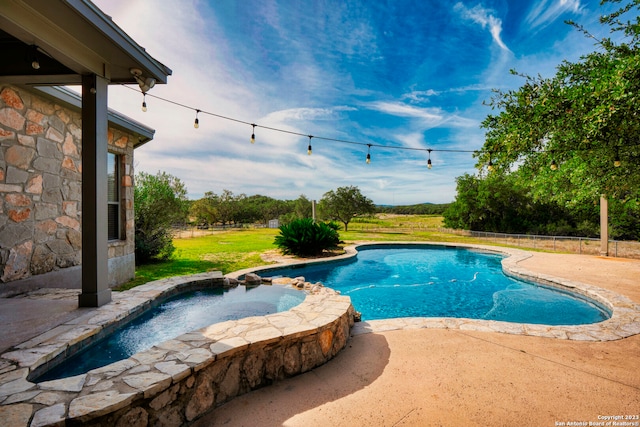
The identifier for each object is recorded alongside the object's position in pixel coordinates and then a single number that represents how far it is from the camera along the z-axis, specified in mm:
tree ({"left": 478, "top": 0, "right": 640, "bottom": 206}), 4035
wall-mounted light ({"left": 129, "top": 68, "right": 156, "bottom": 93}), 3852
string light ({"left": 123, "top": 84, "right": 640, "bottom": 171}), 4863
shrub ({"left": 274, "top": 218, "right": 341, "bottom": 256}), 9938
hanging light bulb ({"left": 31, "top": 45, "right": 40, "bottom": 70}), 3119
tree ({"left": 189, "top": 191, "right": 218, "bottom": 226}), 34406
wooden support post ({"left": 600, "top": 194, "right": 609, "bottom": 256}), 9719
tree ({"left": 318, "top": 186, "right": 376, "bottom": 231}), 28562
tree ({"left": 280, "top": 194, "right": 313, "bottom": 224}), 30078
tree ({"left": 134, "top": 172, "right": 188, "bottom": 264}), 7863
